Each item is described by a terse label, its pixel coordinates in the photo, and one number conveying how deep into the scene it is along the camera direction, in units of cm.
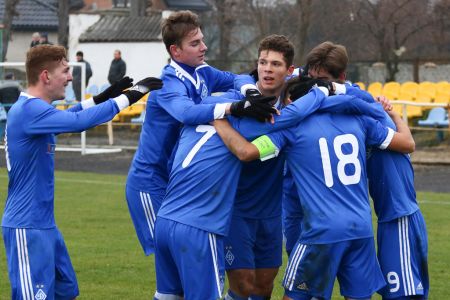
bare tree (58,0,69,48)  4015
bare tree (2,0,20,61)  3800
